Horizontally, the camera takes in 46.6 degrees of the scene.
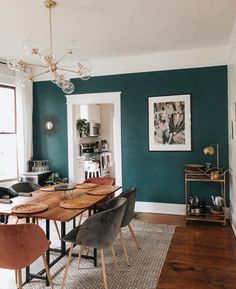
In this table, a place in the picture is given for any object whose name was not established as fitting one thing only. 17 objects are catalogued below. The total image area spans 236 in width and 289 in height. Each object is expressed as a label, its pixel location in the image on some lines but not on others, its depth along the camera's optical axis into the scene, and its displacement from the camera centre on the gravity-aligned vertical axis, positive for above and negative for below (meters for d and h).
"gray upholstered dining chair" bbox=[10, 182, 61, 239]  3.82 -0.58
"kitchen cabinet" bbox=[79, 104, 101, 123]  8.04 +0.98
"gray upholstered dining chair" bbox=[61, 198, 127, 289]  2.41 -0.76
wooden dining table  2.42 -0.59
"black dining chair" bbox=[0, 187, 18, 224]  3.68 -0.65
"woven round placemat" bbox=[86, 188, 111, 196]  3.21 -0.56
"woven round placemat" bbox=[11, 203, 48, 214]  2.45 -0.58
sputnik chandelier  2.82 +0.92
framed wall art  4.75 +0.37
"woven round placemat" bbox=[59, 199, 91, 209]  2.62 -0.58
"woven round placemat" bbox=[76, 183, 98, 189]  3.63 -0.55
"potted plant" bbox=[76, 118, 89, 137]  7.31 +0.51
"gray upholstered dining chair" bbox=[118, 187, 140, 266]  3.03 -0.70
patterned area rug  2.65 -1.34
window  5.22 +0.22
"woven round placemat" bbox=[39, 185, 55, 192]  3.48 -0.56
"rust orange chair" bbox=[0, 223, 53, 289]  2.05 -0.76
